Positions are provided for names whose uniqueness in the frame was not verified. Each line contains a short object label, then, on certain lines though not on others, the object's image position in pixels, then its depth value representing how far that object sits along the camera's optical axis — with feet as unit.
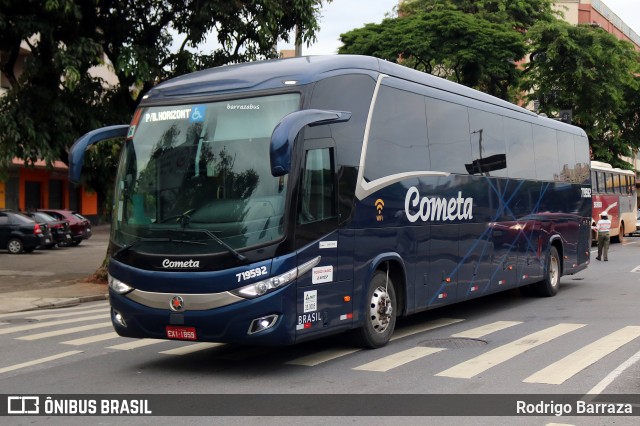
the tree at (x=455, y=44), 127.65
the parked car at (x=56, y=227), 109.40
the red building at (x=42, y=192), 140.77
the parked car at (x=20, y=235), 103.81
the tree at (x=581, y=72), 133.59
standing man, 87.86
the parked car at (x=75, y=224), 117.29
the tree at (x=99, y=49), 59.16
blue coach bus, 27.53
